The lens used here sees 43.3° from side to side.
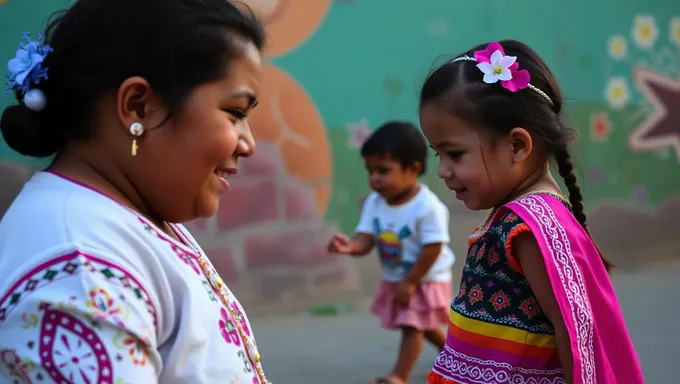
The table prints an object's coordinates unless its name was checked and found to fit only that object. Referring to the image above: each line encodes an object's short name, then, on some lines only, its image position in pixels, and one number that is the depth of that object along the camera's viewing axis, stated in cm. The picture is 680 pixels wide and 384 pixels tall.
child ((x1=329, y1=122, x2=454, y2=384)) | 408
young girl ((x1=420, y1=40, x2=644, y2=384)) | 209
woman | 109
